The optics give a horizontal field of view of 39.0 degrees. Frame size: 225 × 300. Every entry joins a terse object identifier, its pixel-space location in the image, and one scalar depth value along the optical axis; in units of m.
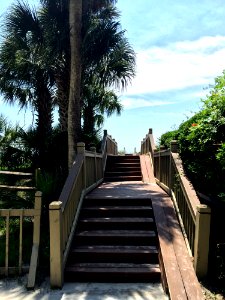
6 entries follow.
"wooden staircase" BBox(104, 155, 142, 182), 11.74
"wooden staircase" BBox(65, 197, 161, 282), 4.84
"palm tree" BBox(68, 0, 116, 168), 8.66
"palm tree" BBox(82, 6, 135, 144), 9.84
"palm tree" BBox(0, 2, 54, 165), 10.44
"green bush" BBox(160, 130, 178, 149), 7.84
